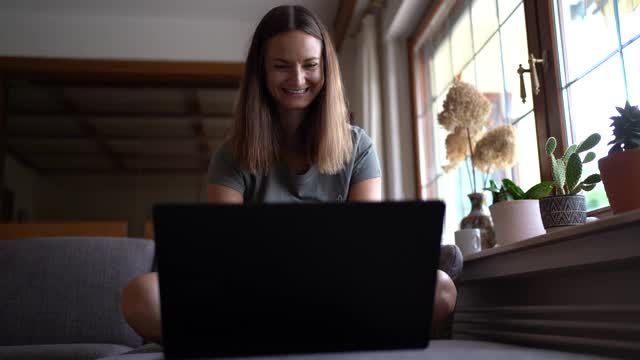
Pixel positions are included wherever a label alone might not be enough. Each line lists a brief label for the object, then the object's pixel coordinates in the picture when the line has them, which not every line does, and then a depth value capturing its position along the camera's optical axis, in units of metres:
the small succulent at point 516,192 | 1.47
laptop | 0.67
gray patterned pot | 1.32
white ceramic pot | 1.48
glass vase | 1.88
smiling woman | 1.31
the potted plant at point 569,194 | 1.31
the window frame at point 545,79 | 1.76
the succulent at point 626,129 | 1.05
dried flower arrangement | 1.83
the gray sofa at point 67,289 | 1.82
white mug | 1.80
